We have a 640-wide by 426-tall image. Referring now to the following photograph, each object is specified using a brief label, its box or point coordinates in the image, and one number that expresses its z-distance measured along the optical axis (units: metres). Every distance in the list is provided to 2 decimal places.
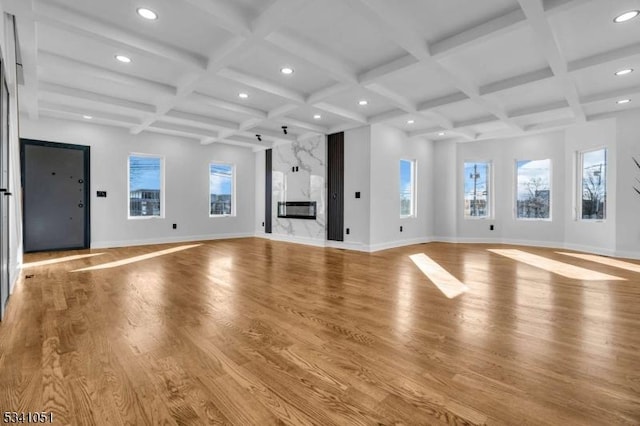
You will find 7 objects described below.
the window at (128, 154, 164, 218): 7.10
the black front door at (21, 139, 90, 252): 5.87
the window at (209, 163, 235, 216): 8.43
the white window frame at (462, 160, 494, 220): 7.77
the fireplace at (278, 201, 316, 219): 7.45
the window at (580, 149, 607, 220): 6.03
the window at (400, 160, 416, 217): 7.46
